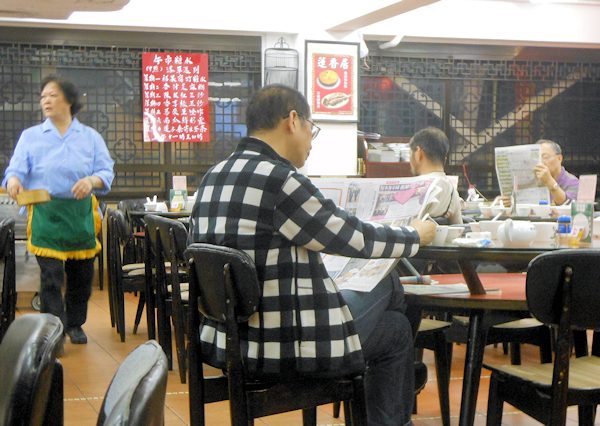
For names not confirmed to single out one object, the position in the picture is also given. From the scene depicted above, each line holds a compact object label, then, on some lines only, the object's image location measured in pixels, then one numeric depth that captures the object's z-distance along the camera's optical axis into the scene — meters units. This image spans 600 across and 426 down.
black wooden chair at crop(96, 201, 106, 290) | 7.97
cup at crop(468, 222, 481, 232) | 3.12
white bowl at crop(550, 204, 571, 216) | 4.69
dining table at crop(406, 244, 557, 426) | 2.68
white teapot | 2.83
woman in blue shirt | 5.05
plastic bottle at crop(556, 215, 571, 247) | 3.14
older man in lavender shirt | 6.11
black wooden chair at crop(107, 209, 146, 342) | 5.62
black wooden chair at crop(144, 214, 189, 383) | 4.11
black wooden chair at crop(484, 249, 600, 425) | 2.23
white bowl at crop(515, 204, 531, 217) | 4.81
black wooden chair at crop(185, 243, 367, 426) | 2.34
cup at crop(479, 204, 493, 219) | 5.06
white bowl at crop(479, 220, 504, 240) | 3.02
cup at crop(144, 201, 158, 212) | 6.68
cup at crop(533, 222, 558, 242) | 2.98
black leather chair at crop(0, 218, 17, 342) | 3.64
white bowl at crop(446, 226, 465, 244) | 2.87
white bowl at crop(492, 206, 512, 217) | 4.81
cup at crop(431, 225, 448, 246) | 2.85
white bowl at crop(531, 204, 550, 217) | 4.75
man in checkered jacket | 2.40
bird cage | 8.60
